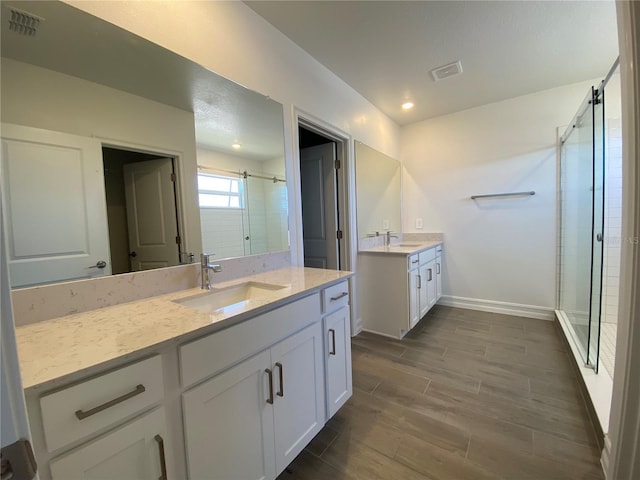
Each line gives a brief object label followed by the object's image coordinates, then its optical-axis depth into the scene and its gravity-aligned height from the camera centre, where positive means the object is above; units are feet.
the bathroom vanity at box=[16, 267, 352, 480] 2.12 -1.55
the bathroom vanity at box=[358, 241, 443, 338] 8.55 -2.16
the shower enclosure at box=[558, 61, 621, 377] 6.19 -0.16
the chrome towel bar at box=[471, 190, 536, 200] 10.02 +0.93
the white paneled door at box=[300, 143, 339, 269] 9.00 +0.66
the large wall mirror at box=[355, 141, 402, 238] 9.46 +1.22
